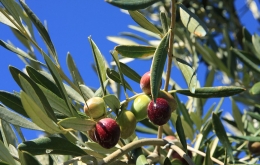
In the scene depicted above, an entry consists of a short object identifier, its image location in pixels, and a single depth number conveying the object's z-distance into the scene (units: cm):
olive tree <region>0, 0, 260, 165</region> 42
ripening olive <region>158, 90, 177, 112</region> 47
